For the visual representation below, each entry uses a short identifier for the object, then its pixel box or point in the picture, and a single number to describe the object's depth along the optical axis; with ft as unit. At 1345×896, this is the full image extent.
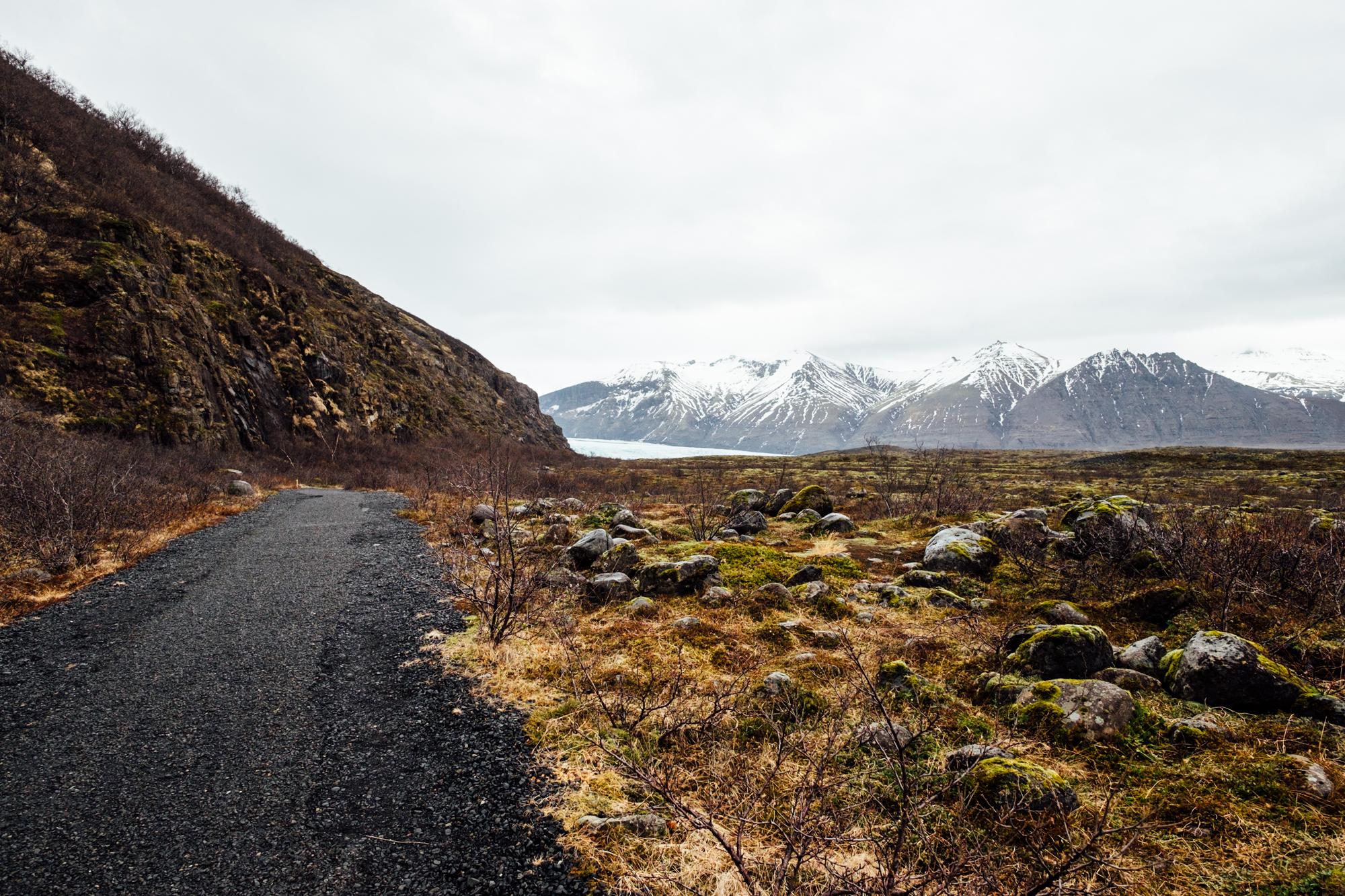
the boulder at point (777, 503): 55.06
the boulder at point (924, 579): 28.32
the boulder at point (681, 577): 27.68
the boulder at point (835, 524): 44.27
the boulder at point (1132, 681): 15.31
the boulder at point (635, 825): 11.09
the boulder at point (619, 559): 31.40
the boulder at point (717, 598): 25.87
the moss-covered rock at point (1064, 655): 16.69
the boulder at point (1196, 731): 12.67
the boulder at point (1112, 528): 26.94
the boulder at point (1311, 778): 10.48
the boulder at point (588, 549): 32.89
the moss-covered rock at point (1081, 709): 13.42
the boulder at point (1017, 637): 18.51
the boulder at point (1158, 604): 21.08
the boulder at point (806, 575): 28.19
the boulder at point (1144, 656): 16.40
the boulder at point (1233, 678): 13.80
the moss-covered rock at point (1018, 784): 10.54
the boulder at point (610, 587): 26.94
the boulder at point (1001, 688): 15.57
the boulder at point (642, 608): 24.95
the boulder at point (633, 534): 39.58
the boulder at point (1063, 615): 19.48
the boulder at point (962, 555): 30.17
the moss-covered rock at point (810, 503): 51.78
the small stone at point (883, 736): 13.26
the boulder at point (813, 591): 25.63
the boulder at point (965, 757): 11.56
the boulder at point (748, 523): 44.14
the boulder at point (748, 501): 55.16
